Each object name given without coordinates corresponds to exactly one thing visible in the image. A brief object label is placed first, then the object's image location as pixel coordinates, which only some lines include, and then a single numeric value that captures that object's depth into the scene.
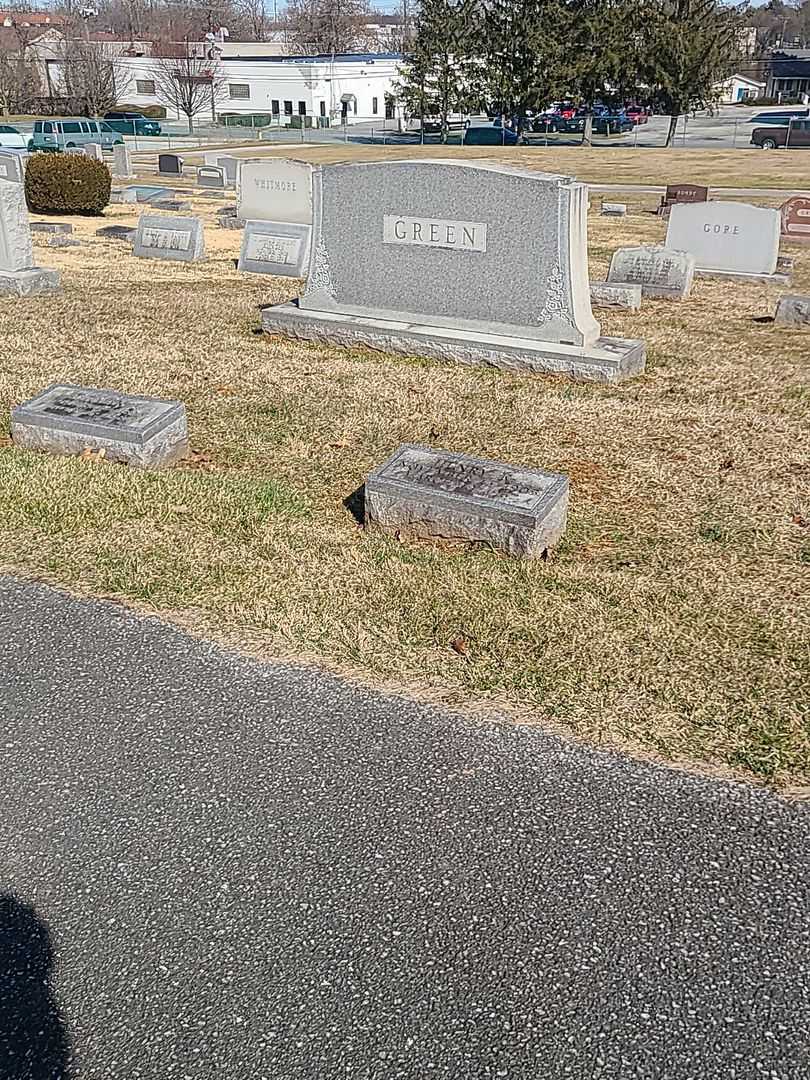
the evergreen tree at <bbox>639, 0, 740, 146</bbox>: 43.12
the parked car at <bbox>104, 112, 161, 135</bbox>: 47.34
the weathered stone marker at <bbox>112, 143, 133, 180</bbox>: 28.02
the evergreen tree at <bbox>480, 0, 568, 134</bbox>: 44.19
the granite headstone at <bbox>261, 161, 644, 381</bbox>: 7.79
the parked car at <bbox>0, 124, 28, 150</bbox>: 33.75
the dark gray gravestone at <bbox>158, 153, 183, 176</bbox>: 29.47
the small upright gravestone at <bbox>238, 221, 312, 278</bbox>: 13.23
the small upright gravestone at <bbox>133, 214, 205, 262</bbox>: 14.51
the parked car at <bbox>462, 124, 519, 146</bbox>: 49.75
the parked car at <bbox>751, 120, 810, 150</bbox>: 41.66
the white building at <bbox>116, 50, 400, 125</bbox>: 63.75
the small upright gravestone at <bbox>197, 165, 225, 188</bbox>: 25.89
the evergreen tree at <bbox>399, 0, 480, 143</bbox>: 47.19
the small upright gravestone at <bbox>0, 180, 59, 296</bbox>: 11.11
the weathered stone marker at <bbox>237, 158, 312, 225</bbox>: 16.61
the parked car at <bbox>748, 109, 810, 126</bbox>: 55.47
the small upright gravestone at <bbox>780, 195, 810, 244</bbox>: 16.47
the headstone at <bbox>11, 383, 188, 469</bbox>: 5.83
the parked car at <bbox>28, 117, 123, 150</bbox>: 33.16
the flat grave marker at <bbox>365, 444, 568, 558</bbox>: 4.68
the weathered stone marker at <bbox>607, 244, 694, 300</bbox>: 11.91
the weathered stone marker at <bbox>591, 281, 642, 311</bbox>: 11.14
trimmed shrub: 18.48
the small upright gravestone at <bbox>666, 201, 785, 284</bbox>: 13.12
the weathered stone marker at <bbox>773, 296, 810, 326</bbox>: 10.51
